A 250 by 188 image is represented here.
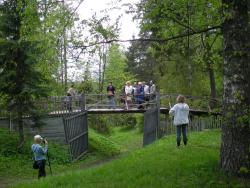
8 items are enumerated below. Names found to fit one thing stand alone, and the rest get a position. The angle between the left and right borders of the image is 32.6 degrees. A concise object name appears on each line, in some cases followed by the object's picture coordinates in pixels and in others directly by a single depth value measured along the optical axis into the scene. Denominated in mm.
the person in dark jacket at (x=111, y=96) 26488
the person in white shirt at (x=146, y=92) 25762
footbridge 21891
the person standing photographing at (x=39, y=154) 12578
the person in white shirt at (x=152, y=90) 26075
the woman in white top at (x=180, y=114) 13523
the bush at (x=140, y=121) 35038
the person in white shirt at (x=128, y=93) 25916
